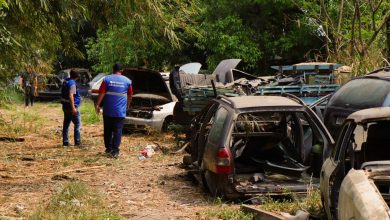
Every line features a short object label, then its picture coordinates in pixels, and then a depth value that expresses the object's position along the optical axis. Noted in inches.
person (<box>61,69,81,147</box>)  545.0
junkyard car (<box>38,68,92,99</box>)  1232.8
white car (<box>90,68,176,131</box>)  612.1
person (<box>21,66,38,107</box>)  779.1
